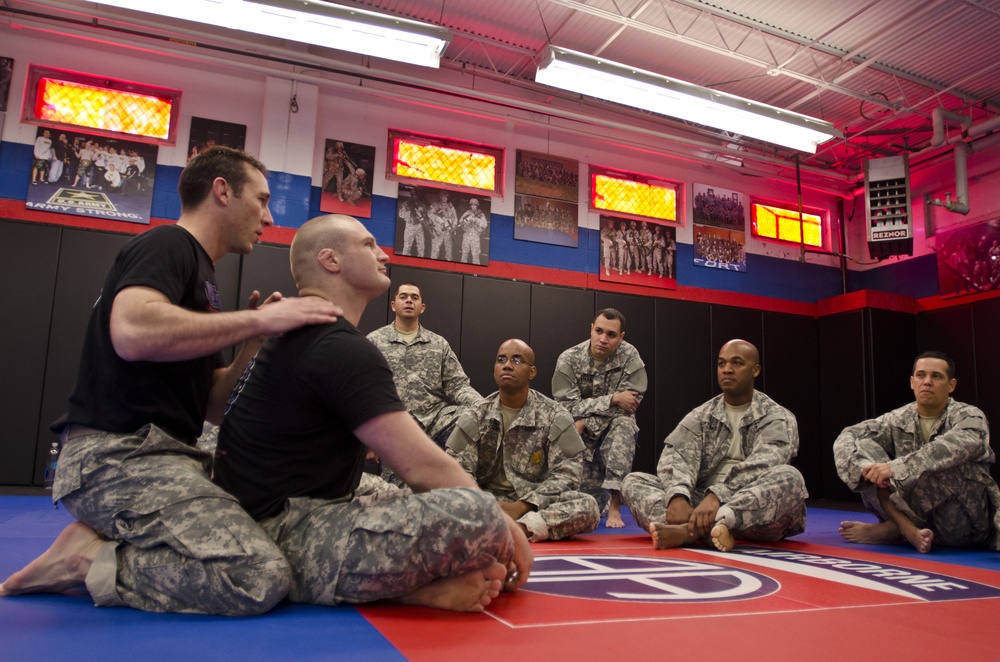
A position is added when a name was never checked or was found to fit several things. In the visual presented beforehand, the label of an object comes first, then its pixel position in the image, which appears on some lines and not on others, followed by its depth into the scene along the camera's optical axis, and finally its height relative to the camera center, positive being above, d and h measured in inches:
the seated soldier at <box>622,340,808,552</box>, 127.0 -8.8
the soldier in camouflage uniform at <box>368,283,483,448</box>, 199.2 +15.4
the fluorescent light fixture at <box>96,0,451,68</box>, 200.2 +119.1
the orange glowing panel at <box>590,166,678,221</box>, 327.6 +113.5
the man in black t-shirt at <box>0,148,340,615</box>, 64.2 -5.9
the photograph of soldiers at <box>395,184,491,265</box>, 287.3 +83.2
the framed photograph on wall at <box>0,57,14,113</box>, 243.3 +115.7
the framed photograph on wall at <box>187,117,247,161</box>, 264.1 +107.5
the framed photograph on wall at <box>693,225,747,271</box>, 340.8 +92.0
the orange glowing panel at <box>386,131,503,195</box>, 292.8 +112.5
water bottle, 216.7 -19.8
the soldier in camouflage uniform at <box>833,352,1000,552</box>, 139.4 -6.5
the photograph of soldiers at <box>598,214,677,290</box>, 321.4 +83.5
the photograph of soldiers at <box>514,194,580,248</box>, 307.9 +92.5
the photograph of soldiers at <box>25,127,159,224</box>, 244.4 +83.3
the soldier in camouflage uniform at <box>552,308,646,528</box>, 193.6 +8.6
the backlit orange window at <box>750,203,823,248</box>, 360.8 +112.5
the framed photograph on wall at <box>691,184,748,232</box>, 345.7 +114.4
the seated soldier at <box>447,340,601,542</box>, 149.0 -4.0
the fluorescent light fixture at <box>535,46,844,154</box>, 230.8 +119.1
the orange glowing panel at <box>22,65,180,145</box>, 249.0 +111.7
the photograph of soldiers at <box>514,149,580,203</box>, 311.7 +114.1
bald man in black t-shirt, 64.4 -6.8
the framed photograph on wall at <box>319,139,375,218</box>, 279.3 +97.2
